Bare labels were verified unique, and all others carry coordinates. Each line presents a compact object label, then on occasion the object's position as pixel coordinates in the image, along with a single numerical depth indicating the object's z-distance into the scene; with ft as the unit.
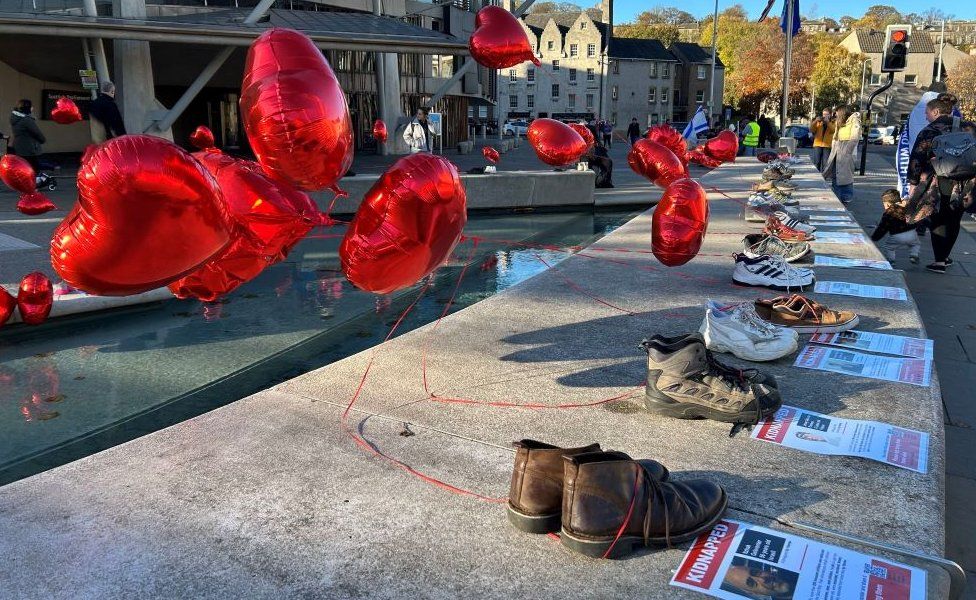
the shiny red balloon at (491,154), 43.05
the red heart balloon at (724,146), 32.04
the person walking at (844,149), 47.93
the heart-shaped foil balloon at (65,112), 32.68
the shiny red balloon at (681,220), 19.10
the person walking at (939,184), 28.81
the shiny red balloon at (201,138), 29.96
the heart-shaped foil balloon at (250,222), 13.75
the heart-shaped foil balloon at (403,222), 12.44
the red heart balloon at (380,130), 47.90
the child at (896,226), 30.37
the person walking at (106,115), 39.52
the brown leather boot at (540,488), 9.11
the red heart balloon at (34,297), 20.15
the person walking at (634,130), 113.80
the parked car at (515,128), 187.75
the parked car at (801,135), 134.98
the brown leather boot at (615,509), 8.62
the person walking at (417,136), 58.54
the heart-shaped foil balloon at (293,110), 11.83
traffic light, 56.18
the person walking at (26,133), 46.19
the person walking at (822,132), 63.26
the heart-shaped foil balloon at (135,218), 9.43
